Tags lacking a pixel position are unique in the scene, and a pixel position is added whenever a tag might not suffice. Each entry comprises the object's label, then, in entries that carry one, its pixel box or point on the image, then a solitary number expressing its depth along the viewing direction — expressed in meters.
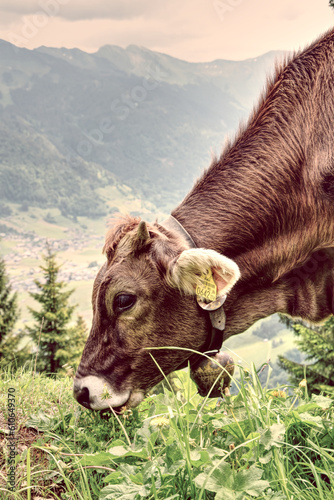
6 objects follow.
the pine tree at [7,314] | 28.87
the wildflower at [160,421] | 2.40
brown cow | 3.94
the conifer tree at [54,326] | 26.41
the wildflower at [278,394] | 3.45
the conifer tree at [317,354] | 15.17
